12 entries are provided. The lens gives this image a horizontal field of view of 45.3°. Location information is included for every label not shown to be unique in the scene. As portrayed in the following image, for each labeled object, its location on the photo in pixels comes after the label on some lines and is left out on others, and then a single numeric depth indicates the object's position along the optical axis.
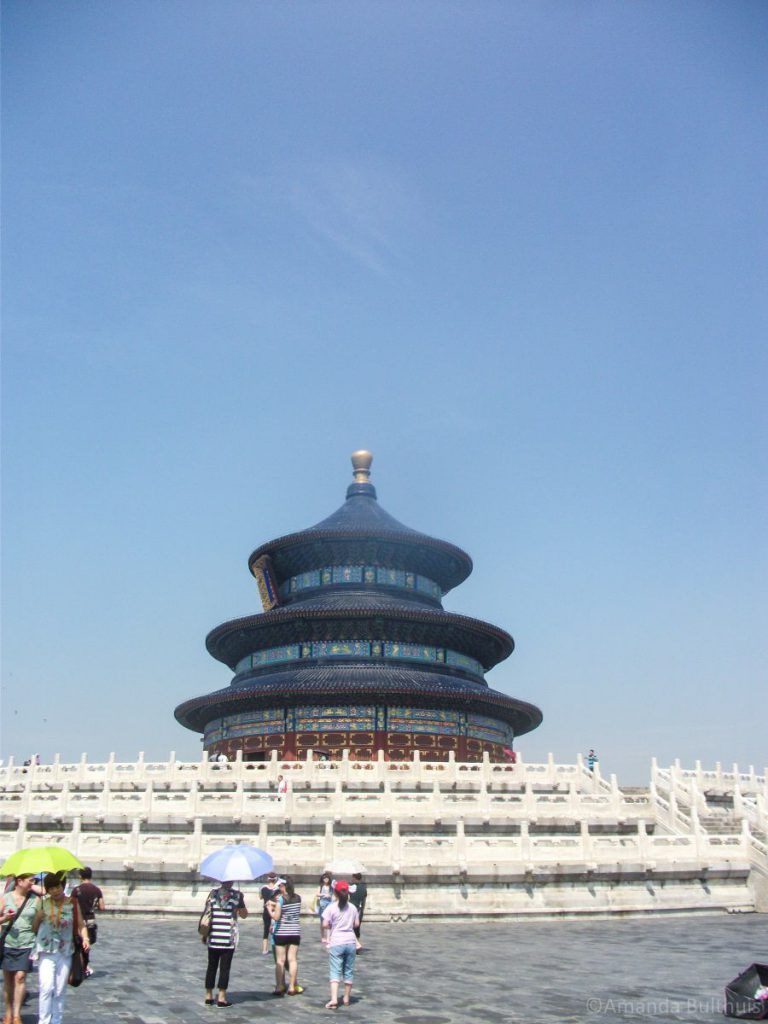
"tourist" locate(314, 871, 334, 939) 15.83
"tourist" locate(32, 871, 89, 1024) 9.46
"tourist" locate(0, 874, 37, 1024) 9.68
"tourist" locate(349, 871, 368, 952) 16.31
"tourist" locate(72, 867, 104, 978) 13.46
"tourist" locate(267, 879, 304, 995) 12.27
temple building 41.22
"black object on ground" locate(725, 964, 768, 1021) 10.06
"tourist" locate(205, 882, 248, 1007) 11.27
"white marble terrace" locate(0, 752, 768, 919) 19.75
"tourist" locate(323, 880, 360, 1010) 11.45
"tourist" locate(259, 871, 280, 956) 13.25
